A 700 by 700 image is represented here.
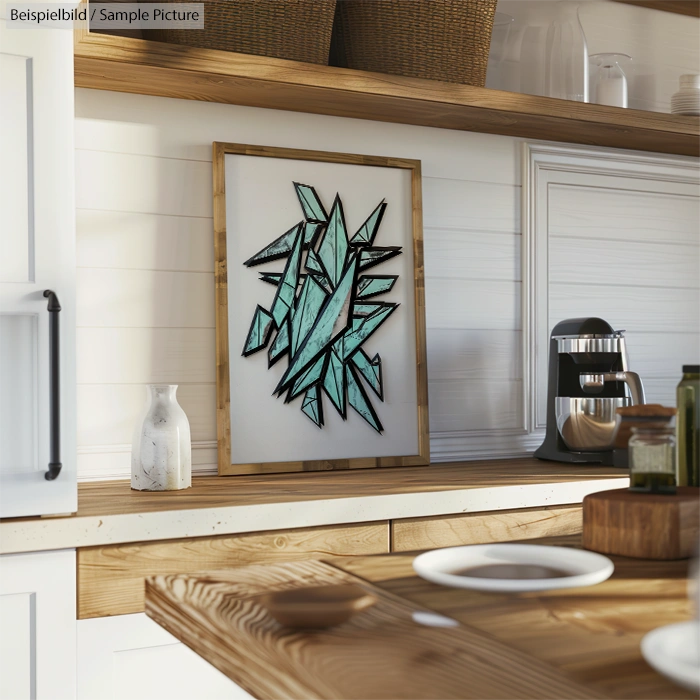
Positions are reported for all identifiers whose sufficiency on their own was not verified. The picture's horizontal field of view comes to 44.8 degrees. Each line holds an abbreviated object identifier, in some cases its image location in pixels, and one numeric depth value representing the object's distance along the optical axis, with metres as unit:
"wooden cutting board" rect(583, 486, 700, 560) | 0.87
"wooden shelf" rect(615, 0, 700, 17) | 2.68
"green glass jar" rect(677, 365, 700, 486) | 1.05
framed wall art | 2.10
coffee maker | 2.17
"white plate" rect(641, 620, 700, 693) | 0.52
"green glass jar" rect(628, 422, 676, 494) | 0.91
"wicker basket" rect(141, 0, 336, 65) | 1.92
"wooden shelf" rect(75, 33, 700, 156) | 1.85
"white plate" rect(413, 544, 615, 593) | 0.74
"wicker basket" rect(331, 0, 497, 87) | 2.08
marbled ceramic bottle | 1.79
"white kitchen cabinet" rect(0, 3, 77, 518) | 1.47
